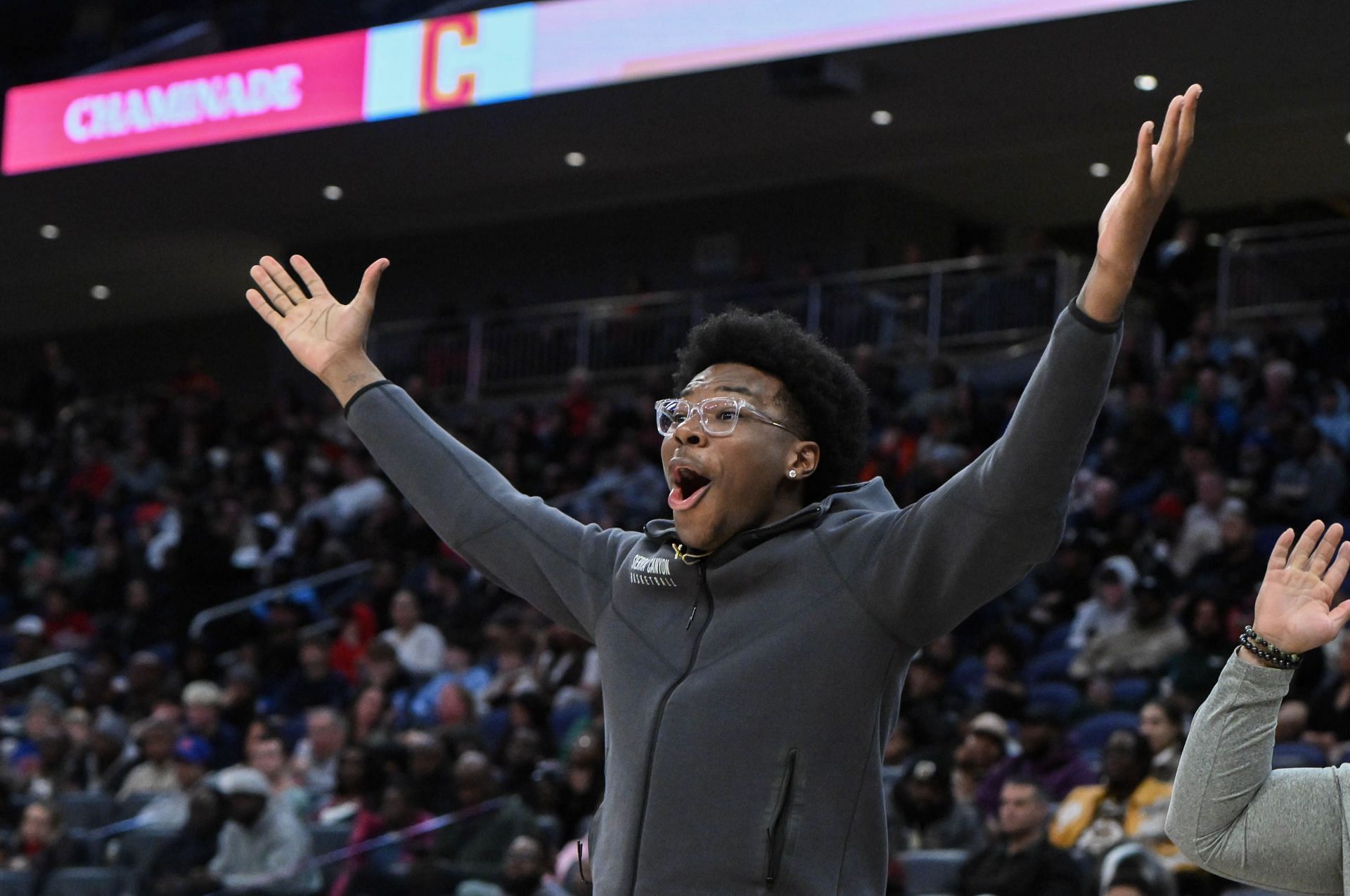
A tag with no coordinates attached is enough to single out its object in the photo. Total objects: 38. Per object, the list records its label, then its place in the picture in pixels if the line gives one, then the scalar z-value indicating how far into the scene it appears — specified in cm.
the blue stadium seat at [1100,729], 1498
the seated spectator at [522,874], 1384
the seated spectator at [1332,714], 1319
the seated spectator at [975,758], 1412
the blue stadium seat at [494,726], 1789
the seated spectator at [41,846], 1739
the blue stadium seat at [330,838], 1609
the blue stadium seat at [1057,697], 1602
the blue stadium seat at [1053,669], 1720
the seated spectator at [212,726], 1966
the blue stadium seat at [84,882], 1667
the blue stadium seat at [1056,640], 1786
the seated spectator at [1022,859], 1173
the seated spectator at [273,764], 1753
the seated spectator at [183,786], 1787
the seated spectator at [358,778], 1679
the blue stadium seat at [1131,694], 1586
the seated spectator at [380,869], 1458
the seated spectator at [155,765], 1898
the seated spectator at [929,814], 1348
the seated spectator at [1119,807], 1235
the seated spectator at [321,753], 1812
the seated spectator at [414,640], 2080
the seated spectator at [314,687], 2105
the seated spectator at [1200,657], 1545
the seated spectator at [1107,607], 1716
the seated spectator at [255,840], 1592
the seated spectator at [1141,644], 1650
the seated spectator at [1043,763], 1378
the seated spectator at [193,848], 1630
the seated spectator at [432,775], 1616
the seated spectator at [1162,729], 1324
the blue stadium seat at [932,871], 1258
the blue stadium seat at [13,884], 1711
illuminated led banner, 2205
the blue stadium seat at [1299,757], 1248
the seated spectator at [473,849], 1435
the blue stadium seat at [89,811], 1878
